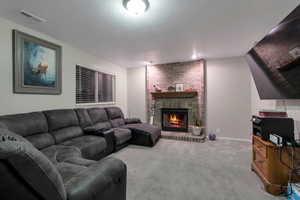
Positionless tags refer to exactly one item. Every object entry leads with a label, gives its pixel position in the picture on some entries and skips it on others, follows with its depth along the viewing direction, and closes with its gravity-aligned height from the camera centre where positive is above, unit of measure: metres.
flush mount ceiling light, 1.83 +1.25
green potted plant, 4.34 -0.93
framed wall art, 2.44 +0.66
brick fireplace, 4.64 +0.21
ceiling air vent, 2.11 +1.30
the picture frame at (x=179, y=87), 4.86 +0.42
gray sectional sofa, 0.69 -0.61
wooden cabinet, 1.84 -0.94
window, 3.78 +0.39
